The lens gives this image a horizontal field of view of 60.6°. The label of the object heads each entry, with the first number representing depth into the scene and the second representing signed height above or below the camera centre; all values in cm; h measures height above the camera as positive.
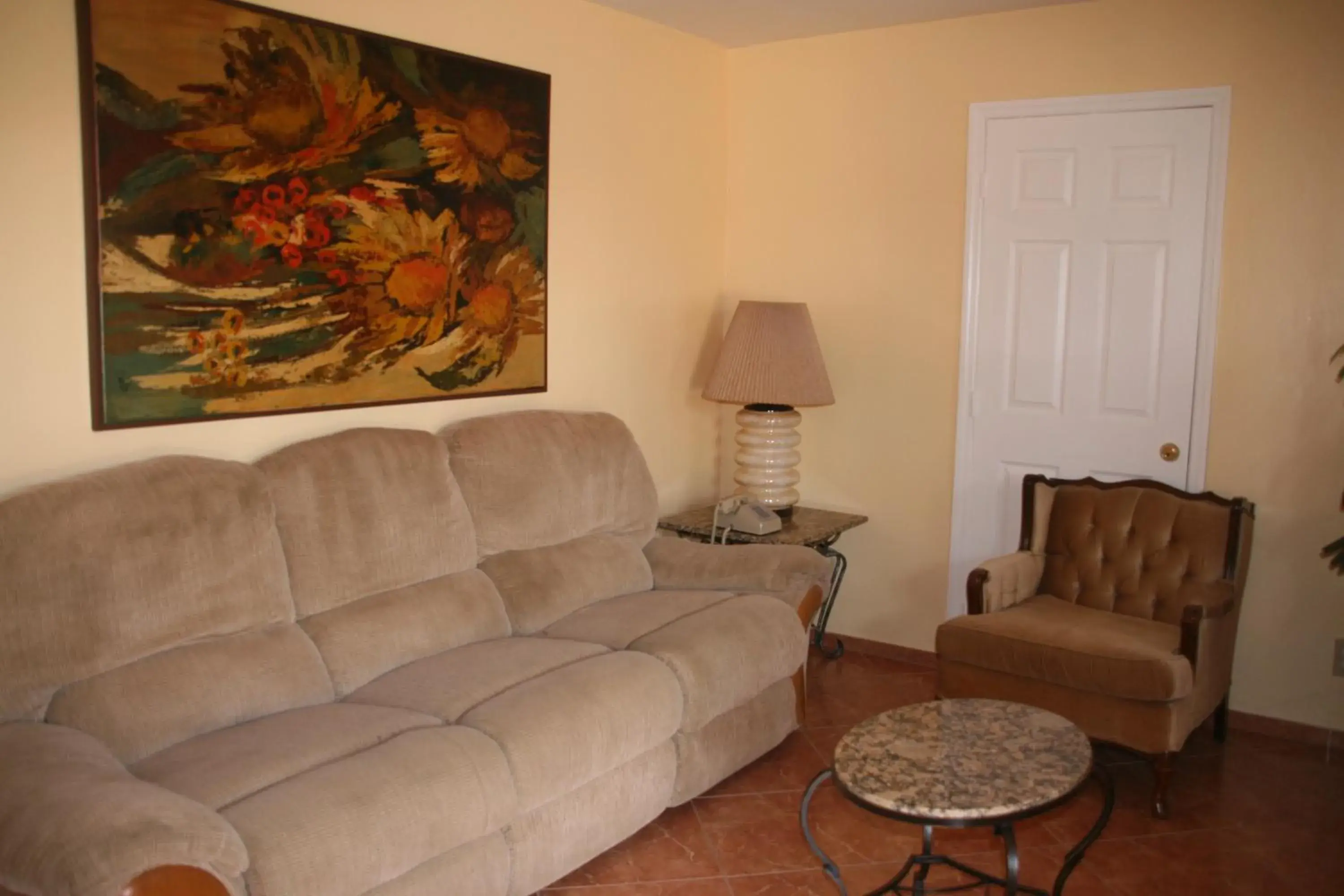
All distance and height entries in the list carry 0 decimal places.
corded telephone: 425 -66
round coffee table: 227 -89
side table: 423 -71
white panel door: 395 +15
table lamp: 431 -16
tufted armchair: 331 -87
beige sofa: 215 -83
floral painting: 273 +32
